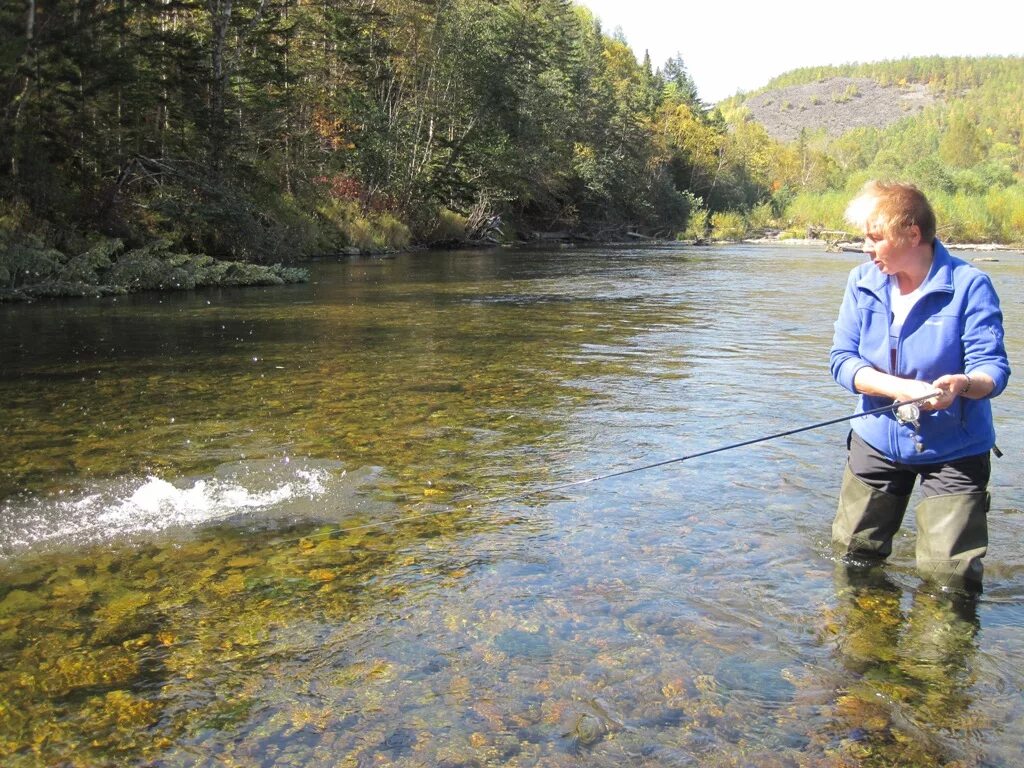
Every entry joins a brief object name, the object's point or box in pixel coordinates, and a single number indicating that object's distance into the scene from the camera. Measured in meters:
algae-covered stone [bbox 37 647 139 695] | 3.29
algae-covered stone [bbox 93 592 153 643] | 3.70
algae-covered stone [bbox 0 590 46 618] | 3.88
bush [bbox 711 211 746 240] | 75.07
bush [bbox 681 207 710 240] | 71.31
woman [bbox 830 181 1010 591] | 3.59
